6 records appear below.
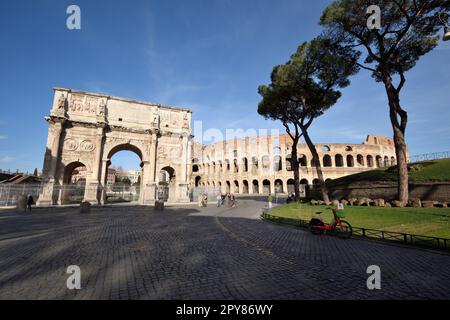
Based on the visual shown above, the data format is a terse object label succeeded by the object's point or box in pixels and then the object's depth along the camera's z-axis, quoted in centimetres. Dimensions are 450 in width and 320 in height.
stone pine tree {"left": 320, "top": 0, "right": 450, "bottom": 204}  1169
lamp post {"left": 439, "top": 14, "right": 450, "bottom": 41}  652
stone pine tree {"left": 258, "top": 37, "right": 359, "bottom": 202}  1505
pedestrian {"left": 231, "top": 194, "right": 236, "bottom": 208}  2106
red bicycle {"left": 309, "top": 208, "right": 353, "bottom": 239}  678
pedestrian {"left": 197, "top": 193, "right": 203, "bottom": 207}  2087
